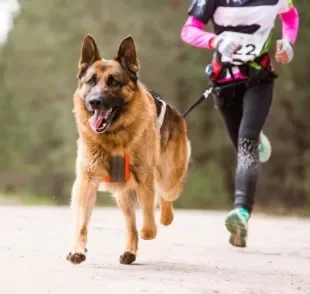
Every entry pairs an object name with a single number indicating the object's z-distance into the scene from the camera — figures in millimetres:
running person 15945
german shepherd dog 12781
